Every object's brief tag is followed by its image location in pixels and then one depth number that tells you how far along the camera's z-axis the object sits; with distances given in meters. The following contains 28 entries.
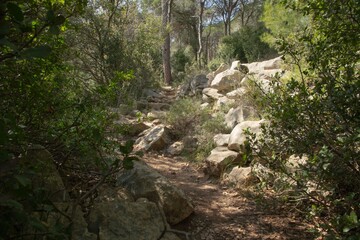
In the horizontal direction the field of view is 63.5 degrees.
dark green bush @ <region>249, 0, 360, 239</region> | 2.51
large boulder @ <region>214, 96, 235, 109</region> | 9.02
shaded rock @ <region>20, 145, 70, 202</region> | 2.32
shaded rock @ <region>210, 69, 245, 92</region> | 10.27
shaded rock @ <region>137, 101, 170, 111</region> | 11.47
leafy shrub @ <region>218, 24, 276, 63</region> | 14.90
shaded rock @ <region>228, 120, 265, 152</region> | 5.86
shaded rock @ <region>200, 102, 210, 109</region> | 9.63
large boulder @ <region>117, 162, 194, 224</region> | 3.65
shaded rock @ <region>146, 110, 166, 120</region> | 9.90
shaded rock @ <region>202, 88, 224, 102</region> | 10.53
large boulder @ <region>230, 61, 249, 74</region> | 11.00
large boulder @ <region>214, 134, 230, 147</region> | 6.56
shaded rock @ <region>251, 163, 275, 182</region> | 3.33
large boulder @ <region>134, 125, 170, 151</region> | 7.94
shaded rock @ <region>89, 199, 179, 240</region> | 2.31
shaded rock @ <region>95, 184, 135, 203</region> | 3.02
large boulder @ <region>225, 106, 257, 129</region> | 7.30
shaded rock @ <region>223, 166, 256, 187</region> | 4.94
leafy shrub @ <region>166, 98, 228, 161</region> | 7.07
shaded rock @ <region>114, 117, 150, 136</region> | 9.07
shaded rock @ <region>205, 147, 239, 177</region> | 5.64
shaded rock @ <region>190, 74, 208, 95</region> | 12.36
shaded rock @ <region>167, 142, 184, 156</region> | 7.76
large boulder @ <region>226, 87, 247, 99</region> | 8.60
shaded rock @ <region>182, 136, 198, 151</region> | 7.61
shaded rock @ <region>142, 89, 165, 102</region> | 12.48
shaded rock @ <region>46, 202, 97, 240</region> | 2.05
